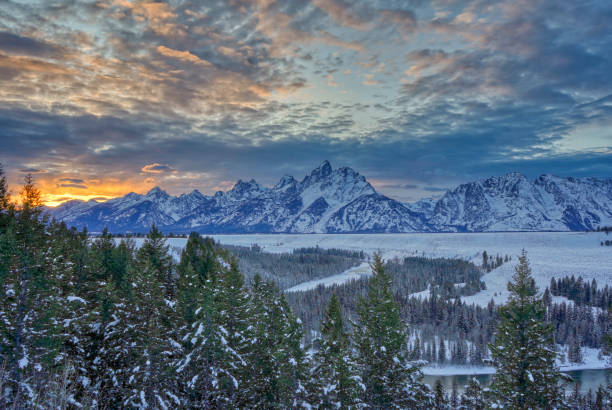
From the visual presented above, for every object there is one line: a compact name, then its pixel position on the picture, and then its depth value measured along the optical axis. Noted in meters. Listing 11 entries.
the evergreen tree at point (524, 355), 21.22
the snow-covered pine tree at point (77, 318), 23.45
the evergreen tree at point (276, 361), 25.81
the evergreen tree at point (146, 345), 23.55
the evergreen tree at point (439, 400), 40.75
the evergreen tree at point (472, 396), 39.64
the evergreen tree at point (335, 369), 24.94
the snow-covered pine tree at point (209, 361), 24.22
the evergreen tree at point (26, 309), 20.02
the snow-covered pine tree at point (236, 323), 26.50
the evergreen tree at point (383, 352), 26.12
